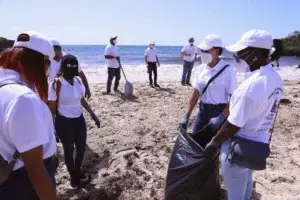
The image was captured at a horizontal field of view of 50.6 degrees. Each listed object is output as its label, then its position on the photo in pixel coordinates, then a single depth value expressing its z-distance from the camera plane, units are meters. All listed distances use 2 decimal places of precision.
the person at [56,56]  4.91
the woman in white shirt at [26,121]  1.37
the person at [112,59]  9.30
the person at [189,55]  10.87
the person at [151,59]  10.89
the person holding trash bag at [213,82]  3.47
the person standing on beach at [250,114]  2.20
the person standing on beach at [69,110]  3.67
